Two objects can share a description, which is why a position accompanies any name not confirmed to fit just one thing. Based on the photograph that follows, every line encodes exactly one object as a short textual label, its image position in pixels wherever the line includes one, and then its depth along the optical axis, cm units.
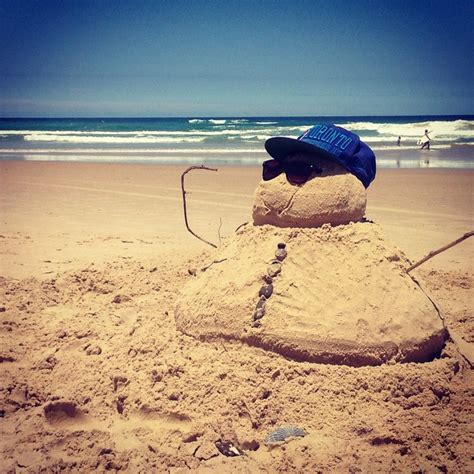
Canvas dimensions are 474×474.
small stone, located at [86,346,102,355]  335
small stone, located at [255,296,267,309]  295
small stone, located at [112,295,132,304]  418
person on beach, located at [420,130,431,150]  2128
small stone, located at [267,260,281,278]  303
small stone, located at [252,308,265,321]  293
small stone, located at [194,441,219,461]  247
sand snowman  286
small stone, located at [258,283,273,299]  298
